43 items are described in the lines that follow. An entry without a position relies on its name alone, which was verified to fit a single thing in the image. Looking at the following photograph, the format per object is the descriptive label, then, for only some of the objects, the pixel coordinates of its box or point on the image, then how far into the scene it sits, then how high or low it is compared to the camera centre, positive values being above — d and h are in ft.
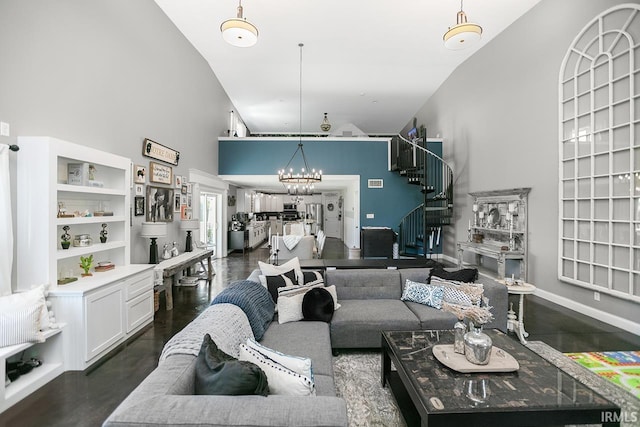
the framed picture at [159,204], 15.87 +0.46
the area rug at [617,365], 8.19 -4.60
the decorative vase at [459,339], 6.96 -2.96
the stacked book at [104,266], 11.47 -2.10
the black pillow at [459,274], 11.14 -2.32
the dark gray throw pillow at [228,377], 4.11 -2.33
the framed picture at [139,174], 14.44 +1.90
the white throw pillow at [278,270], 10.68 -2.06
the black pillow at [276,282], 10.23 -2.41
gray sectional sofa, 3.59 -2.49
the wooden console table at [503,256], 16.69 -2.43
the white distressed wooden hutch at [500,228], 16.90 -0.98
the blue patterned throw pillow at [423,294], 10.50 -2.91
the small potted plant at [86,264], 10.51 -1.82
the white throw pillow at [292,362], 4.90 -2.47
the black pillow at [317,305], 9.34 -2.93
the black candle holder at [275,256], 22.31 -3.34
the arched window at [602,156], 11.46 +2.43
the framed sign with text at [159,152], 15.24 +3.35
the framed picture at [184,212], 19.61 +0.03
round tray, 6.22 -3.22
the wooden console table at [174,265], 13.80 -2.72
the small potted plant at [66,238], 9.89 -0.88
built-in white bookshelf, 8.79 -1.53
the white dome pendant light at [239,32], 11.87 +7.28
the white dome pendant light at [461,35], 12.39 +7.47
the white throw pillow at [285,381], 4.51 -2.56
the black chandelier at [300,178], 21.40 +2.47
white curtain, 8.07 -0.35
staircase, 23.90 +1.73
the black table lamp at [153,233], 14.64 -1.01
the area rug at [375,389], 6.72 -4.59
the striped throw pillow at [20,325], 7.30 -2.83
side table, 10.60 -3.69
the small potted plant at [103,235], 11.78 -0.89
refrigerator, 49.40 -0.24
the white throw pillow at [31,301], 7.62 -2.32
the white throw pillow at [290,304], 9.26 -2.87
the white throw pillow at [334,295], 10.28 -2.86
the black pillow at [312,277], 10.92 -2.38
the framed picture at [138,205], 14.56 +0.36
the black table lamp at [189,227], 19.15 -0.94
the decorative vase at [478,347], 6.33 -2.87
